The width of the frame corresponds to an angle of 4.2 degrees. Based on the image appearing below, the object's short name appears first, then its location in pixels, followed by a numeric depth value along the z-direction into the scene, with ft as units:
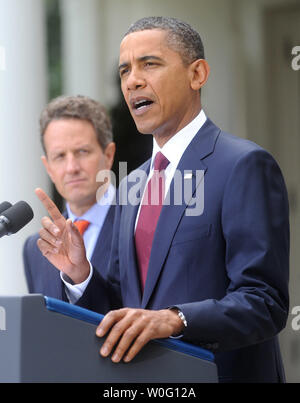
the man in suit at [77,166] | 28.79
